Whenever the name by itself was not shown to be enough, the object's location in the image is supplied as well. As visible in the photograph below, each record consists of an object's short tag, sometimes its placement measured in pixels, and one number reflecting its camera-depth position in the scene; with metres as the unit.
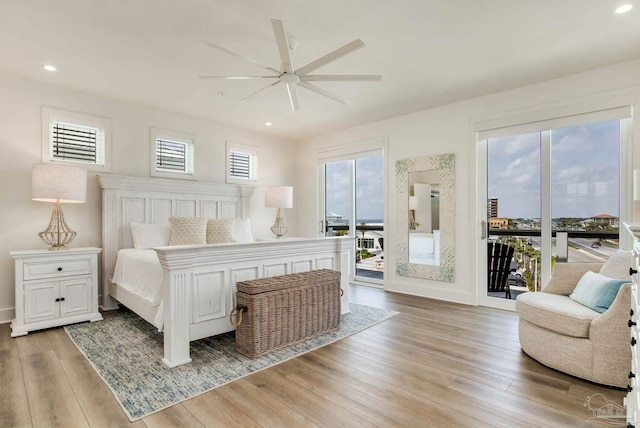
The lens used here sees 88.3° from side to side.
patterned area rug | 2.07
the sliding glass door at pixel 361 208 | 5.47
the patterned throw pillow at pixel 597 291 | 2.32
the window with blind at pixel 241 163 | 5.51
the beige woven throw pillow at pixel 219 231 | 4.33
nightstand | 3.19
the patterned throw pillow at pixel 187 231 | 4.05
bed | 2.47
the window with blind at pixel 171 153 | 4.65
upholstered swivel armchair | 2.11
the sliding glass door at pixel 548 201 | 3.39
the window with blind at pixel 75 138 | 3.81
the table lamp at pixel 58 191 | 3.31
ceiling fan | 2.24
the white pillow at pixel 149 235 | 4.00
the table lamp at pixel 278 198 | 5.16
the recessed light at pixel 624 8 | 2.33
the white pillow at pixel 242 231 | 4.58
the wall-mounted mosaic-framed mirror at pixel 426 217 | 4.48
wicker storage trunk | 2.62
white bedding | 2.79
